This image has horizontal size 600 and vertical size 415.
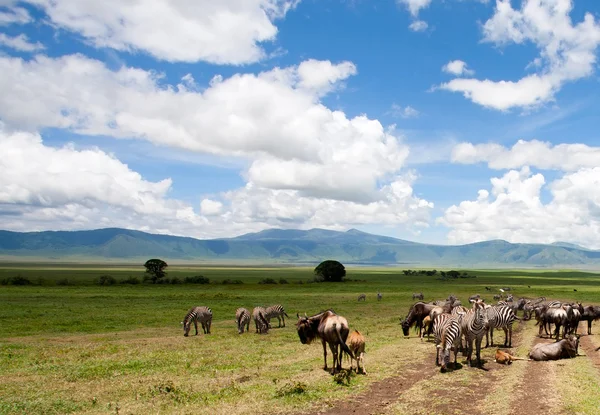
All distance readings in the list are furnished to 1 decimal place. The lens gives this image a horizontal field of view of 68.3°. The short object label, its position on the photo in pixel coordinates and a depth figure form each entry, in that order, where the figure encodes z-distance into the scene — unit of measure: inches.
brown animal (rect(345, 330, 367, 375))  755.4
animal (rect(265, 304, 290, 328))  1515.7
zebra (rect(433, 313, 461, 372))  784.9
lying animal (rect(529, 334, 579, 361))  884.0
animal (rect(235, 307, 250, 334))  1378.0
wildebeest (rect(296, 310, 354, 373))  741.3
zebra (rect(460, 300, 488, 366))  821.2
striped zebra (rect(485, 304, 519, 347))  1002.5
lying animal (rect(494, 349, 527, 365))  844.6
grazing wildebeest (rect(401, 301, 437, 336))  1242.0
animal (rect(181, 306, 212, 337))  1349.7
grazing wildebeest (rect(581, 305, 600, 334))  1312.7
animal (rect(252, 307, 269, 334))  1389.0
